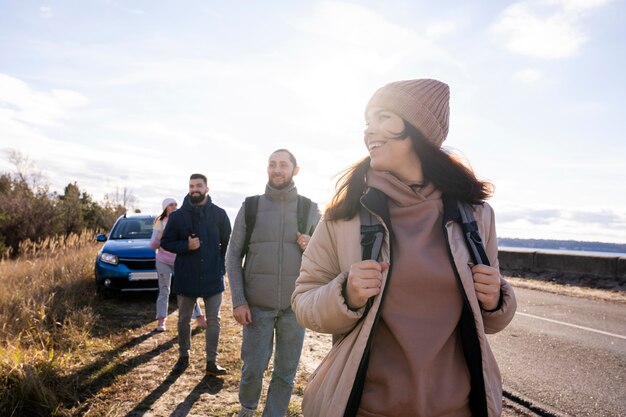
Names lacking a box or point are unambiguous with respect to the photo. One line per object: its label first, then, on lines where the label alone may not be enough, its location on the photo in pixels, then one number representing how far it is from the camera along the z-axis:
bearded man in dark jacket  6.07
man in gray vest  4.16
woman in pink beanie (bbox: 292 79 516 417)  1.77
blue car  10.13
